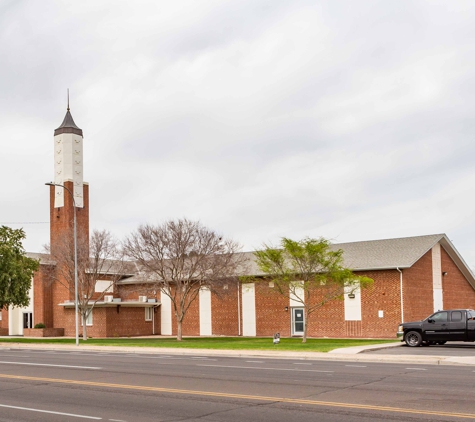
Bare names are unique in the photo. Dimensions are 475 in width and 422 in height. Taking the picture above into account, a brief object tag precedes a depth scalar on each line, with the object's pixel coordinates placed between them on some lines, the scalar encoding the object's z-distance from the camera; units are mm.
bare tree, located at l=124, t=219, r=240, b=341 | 41594
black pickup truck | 29391
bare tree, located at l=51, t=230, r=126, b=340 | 46812
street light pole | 37256
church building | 42562
